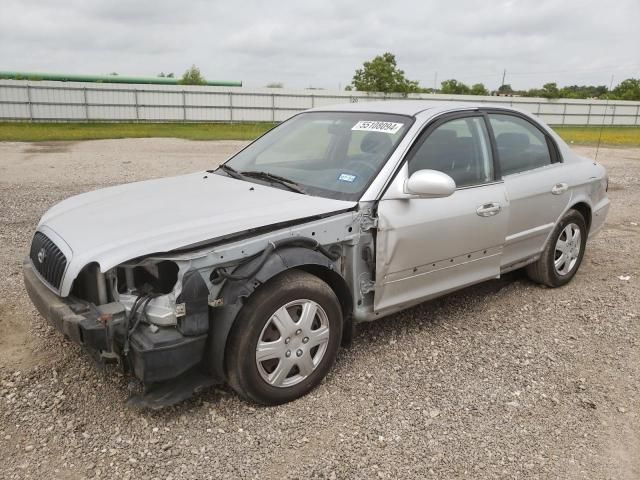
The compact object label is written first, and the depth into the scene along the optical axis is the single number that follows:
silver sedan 2.75
